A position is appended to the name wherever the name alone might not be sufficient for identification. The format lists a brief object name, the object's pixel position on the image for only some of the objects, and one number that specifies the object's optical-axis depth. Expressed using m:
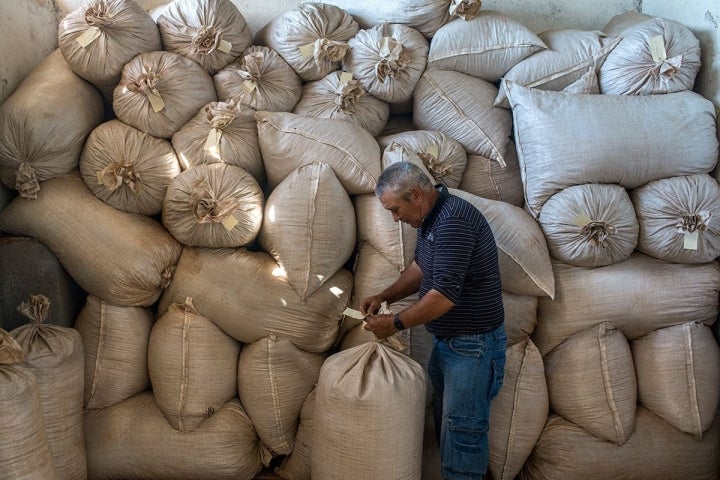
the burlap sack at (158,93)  2.87
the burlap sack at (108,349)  2.86
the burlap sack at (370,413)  2.44
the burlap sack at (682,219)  2.82
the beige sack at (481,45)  3.19
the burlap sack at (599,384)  2.85
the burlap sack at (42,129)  2.74
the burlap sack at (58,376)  2.49
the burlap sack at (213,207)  2.73
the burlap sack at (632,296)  2.88
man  2.28
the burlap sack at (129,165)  2.84
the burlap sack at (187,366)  2.81
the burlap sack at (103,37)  2.88
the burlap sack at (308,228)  2.78
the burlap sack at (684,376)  2.85
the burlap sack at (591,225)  2.82
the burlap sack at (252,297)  2.80
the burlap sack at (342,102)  3.09
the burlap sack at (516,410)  2.84
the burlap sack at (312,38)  3.12
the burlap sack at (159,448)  2.81
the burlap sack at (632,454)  2.84
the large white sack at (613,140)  2.88
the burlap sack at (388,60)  3.09
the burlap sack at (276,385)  2.83
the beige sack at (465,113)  3.16
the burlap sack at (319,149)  2.91
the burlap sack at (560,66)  3.17
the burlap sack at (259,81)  3.05
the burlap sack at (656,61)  3.03
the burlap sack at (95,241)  2.78
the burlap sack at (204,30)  3.02
